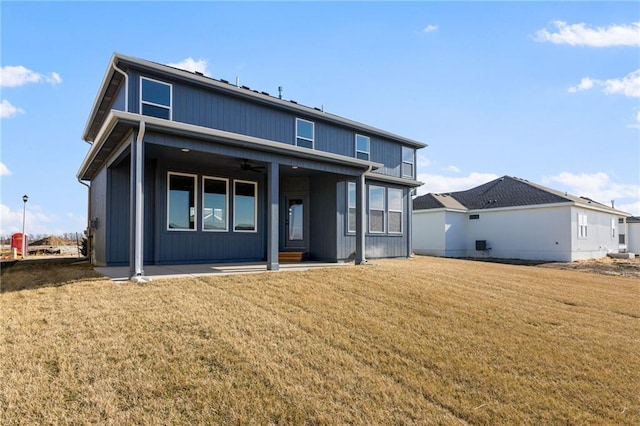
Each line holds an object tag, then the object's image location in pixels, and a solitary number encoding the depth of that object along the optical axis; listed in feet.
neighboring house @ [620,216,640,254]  100.22
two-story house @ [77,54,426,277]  26.89
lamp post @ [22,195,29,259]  64.58
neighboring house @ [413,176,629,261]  65.21
